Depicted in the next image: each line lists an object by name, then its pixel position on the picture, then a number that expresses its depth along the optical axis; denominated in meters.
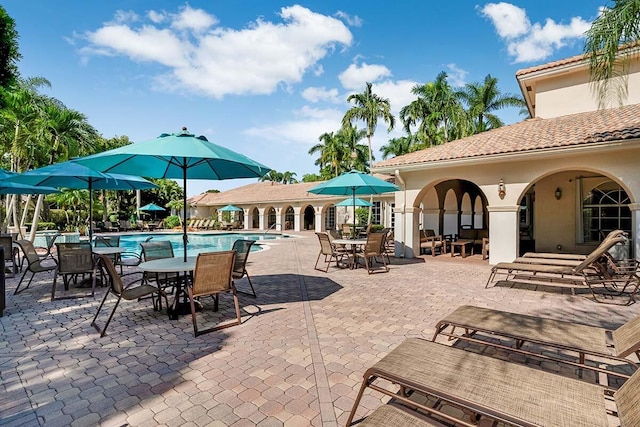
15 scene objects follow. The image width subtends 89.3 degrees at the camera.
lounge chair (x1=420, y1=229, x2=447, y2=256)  13.33
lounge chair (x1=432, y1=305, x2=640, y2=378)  2.98
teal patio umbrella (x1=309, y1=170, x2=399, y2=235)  10.17
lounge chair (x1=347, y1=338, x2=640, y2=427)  1.97
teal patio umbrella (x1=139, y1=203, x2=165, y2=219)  34.19
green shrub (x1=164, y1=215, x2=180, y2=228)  37.34
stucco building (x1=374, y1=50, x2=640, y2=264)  9.04
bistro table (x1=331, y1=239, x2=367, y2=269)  9.68
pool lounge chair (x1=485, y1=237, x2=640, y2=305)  6.48
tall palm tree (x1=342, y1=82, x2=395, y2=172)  31.83
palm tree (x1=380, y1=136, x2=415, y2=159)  34.53
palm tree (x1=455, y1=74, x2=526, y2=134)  30.70
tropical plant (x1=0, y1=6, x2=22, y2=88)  10.06
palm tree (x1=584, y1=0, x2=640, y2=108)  6.79
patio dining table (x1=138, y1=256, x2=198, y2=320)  5.12
